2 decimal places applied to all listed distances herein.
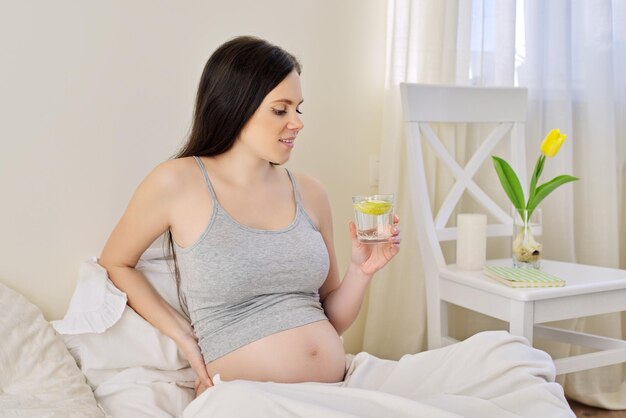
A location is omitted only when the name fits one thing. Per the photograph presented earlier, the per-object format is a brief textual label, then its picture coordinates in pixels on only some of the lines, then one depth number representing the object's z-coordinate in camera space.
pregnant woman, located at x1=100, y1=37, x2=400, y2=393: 1.48
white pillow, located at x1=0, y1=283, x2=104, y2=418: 1.37
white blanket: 1.17
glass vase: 2.05
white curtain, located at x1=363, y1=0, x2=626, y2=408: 2.39
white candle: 2.12
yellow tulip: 2.04
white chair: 1.91
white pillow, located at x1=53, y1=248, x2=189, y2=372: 1.54
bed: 1.20
